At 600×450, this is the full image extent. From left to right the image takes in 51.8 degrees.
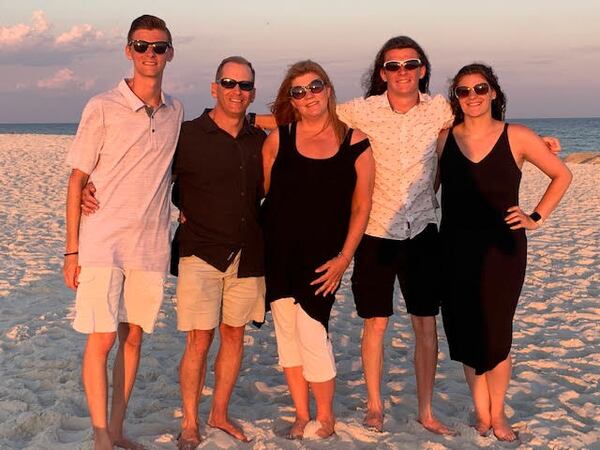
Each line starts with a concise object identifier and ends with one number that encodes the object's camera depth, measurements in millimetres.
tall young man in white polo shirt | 3229
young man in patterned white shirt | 3711
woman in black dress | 3590
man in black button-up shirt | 3484
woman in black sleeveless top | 3496
